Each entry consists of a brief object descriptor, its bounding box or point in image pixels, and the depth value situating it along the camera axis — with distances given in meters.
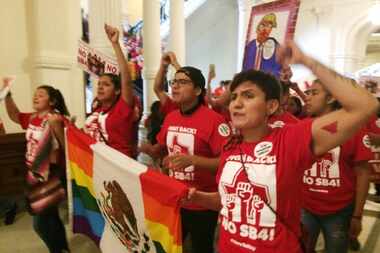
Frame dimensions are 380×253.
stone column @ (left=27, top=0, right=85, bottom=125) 4.84
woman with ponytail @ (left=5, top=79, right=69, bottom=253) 2.58
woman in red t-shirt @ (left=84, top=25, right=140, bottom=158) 2.61
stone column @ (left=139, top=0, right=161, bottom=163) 6.77
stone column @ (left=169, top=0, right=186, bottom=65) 6.92
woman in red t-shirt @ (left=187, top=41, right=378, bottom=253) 1.21
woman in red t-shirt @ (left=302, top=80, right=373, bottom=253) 2.04
